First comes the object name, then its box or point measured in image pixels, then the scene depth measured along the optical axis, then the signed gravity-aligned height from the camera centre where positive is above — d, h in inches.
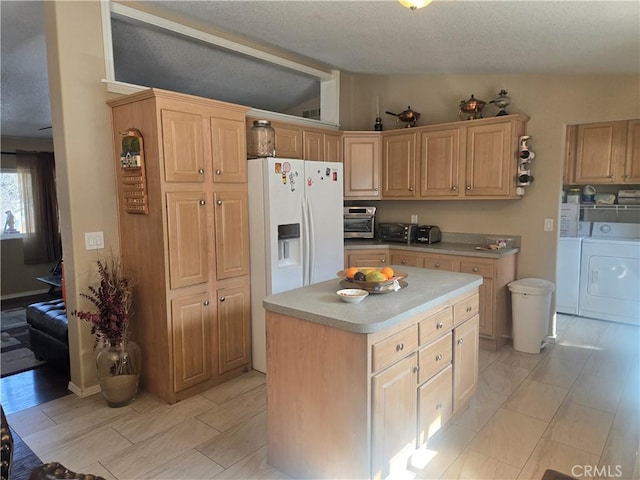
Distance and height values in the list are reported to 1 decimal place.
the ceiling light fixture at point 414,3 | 70.5 +32.5
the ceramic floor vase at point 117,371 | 111.0 -45.6
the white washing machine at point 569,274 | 189.0 -36.0
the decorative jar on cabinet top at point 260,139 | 136.8 +19.2
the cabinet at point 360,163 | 186.7 +15.0
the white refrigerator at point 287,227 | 128.6 -9.3
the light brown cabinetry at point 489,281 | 153.7 -31.8
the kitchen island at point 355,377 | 72.8 -33.9
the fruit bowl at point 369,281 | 88.4 -18.1
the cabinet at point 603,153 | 175.3 +17.8
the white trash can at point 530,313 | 149.2 -42.0
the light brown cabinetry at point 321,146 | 167.9 +21.4
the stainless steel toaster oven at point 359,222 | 190.4 -11.3
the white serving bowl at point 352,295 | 82.1 -19.3
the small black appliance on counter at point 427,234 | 179.8 -16.1
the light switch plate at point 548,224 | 158.9 -11.2
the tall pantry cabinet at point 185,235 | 110.0 -10.2
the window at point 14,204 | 241.8 -1.8
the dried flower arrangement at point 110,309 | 110.4 -28.9
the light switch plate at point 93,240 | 116.6 -11.3
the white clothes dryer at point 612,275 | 176.7 -34.7
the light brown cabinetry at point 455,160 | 156.0 +14.3
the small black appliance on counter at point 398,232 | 181.5 -15.4
